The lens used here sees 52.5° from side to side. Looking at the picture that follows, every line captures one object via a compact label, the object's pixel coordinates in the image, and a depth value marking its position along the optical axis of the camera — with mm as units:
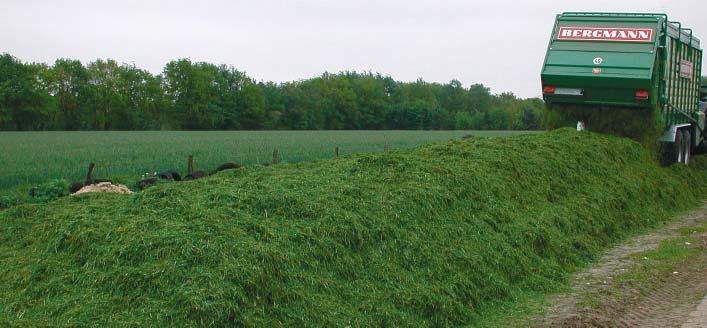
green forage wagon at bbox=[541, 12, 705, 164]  13617
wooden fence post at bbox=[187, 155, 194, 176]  15062
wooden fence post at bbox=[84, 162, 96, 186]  12306
